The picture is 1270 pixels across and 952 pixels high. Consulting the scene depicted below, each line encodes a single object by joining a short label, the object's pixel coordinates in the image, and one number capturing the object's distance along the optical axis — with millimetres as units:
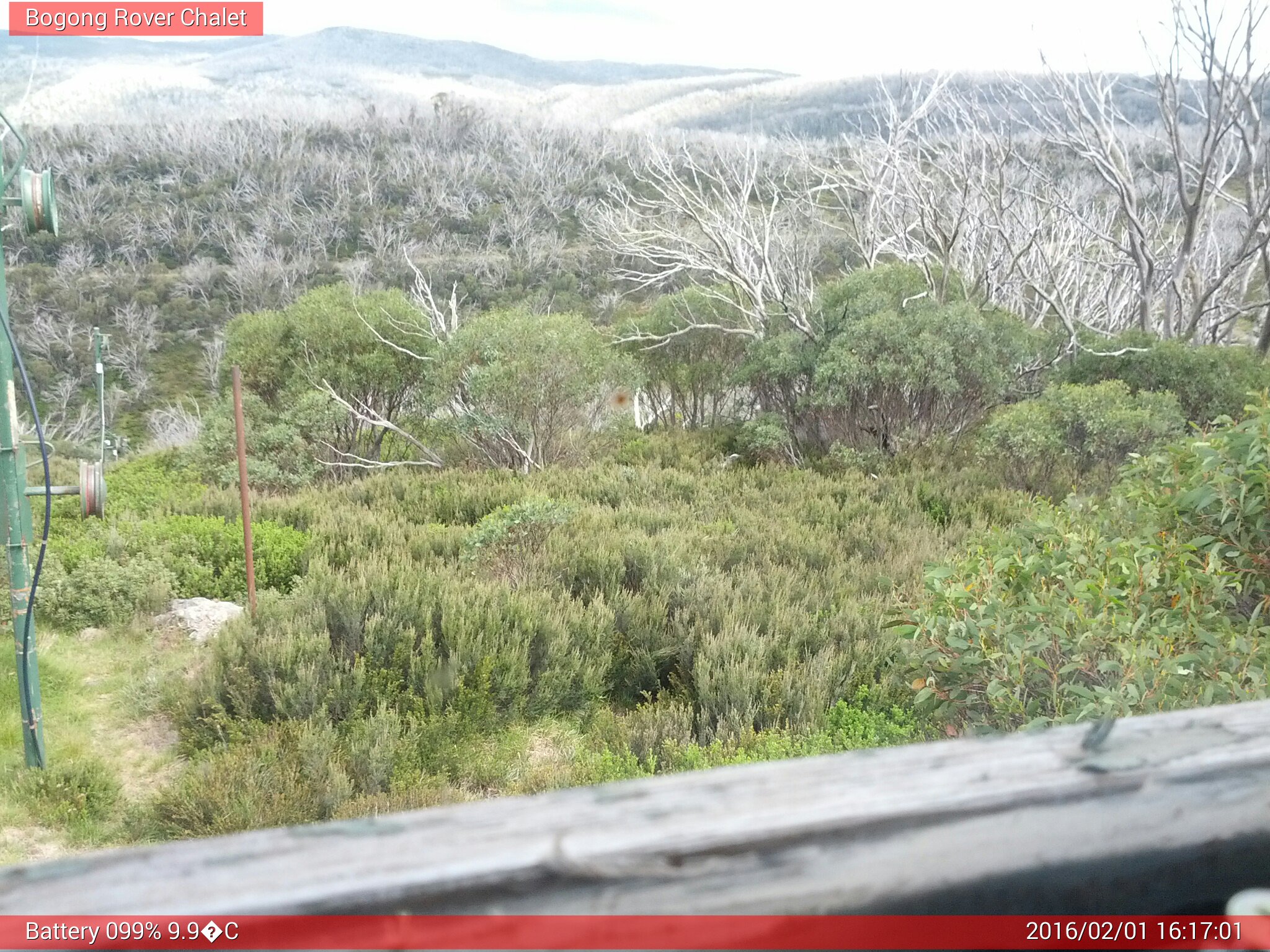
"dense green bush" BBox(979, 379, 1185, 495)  8617
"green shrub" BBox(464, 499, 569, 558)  6988
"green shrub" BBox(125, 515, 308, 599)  6773
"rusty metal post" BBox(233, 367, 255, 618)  5789
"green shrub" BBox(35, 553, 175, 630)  6078
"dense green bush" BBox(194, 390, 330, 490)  11750
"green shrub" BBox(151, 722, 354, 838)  3562
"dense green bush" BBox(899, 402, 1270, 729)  2453
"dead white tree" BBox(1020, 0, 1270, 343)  9312
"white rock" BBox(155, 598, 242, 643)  5973
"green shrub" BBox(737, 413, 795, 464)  11305
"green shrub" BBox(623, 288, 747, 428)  13609
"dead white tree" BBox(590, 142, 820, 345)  11812
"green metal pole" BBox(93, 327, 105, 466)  6172
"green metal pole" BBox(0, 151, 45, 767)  3906
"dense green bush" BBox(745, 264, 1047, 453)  10359
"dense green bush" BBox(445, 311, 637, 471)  11062
